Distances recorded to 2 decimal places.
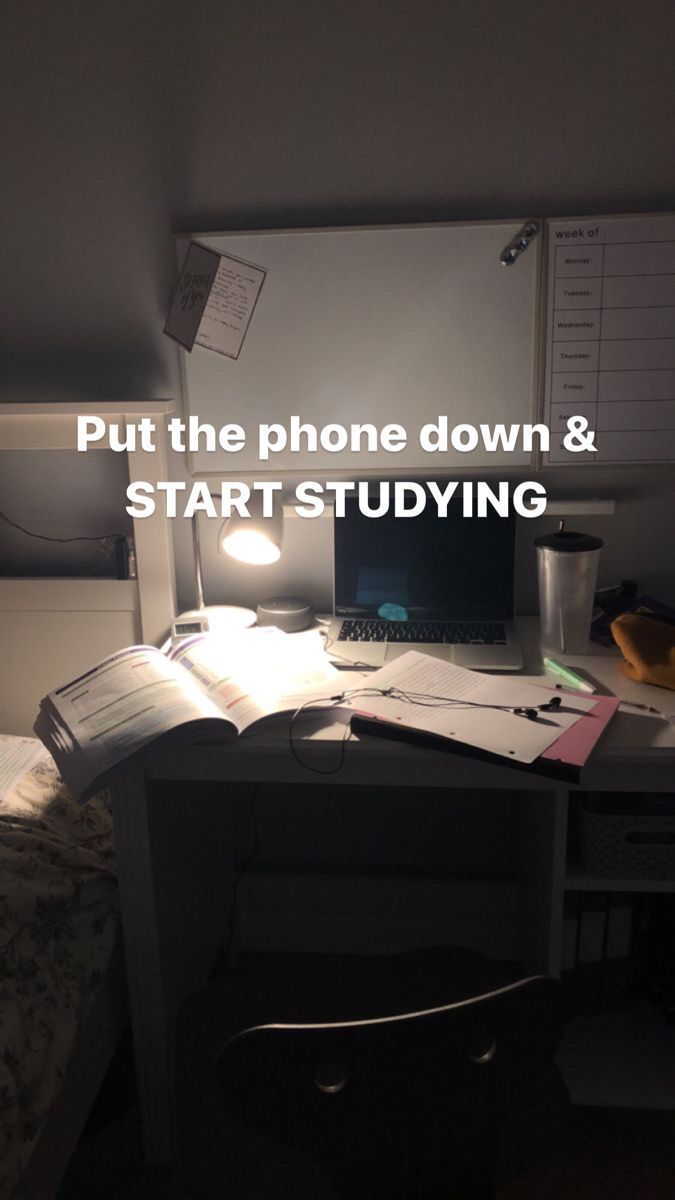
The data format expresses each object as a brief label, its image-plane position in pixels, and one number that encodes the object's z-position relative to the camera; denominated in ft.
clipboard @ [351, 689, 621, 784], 4.13
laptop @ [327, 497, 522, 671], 5.84
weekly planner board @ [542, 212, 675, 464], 5.49
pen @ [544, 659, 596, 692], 5.01
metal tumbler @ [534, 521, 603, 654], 5.42
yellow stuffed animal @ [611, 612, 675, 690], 4.98
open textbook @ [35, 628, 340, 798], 4.29
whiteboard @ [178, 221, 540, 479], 5.63
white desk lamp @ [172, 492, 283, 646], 5.48
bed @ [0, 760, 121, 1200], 3.72
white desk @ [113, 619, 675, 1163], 4.42
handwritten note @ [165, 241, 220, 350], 5.72
